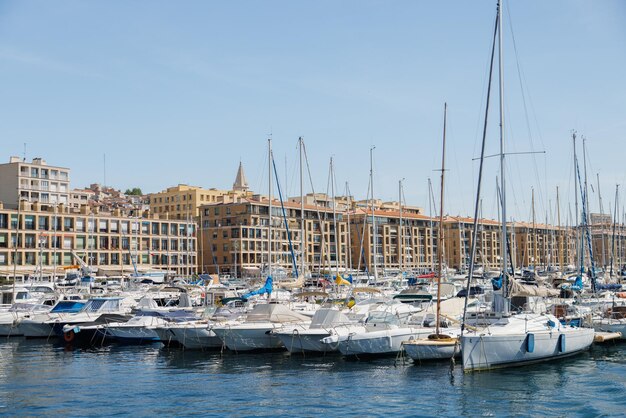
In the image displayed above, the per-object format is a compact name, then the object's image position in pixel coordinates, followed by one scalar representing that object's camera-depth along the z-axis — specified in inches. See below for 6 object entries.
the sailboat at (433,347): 1171.3
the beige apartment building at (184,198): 5782.5
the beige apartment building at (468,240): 5920.3
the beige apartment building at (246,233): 4635.8
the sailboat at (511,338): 1096.8
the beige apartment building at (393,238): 5334.6
